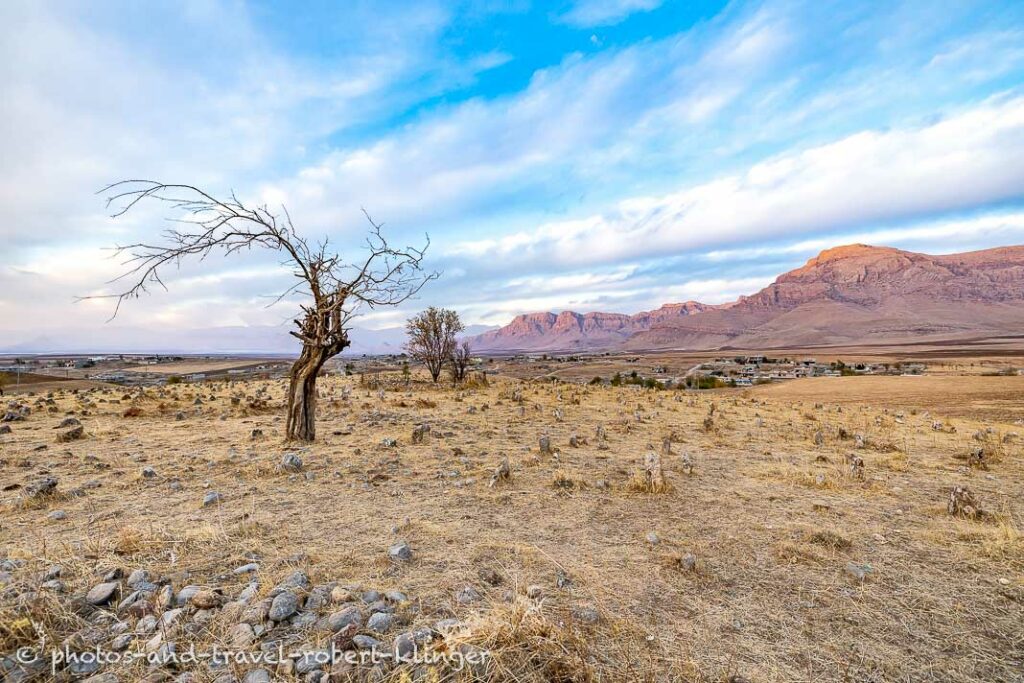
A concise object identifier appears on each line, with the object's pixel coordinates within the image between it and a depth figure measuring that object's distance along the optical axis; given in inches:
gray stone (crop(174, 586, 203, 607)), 123.0
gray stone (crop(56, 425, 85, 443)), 347.9
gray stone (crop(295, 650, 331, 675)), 98.4
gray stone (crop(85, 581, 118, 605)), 122.8
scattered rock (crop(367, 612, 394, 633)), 112.7
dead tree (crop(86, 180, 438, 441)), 350.3
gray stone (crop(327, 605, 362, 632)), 113.0
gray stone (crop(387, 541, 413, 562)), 156.8
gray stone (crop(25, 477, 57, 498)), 210.7
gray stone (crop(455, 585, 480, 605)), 128.6
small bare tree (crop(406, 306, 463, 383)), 986.7
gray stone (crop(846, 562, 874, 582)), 152.8
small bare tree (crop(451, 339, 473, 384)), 976.3
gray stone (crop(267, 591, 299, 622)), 116.1
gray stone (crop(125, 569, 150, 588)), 131.3
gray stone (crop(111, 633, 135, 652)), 105.7
